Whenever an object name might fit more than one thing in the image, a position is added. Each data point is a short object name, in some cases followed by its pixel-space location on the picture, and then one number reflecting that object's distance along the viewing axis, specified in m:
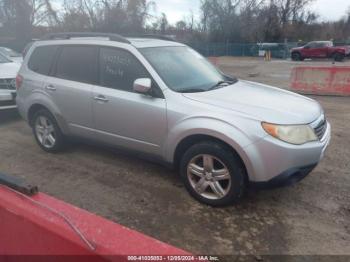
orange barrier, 9.96
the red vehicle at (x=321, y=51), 28.64
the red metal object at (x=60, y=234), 1.51
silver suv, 3.20
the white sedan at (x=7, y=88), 6.79
